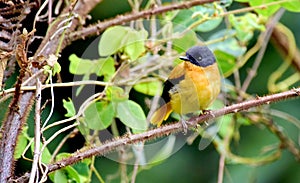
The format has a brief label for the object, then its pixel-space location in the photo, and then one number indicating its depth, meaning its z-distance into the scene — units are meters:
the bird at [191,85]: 5.69
